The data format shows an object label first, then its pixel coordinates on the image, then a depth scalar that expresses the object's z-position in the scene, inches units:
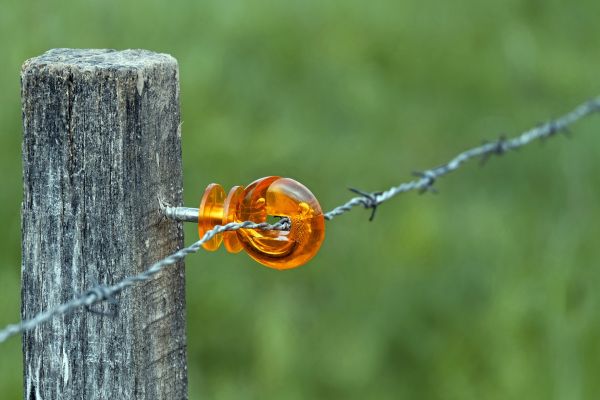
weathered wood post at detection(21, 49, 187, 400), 43.0
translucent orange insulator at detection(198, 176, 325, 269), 43.7
